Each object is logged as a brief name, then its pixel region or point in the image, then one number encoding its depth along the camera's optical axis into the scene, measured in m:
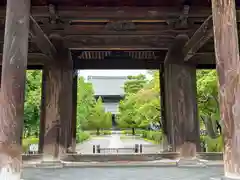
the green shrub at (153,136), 22.23
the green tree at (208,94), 11.17
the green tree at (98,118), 30.21
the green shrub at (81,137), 22.65
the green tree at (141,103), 17.27
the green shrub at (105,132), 37.47
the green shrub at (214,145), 12.14
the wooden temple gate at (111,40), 4.86
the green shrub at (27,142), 12.41
